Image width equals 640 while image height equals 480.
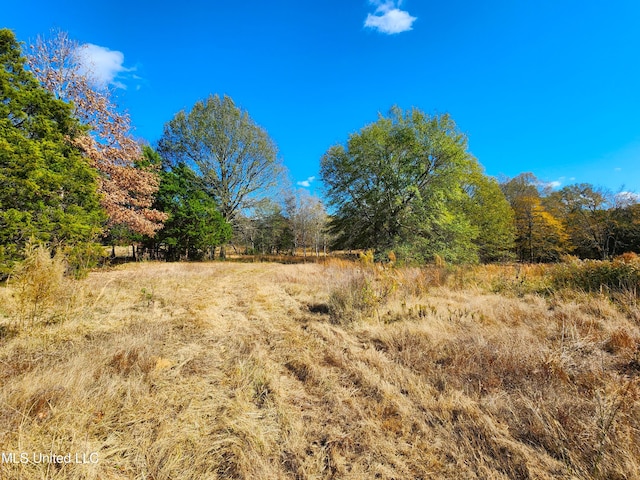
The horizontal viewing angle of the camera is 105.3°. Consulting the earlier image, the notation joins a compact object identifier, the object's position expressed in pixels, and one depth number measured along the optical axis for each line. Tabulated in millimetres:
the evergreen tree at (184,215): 17734
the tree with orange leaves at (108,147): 10656
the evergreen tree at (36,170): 6762
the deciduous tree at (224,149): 19125
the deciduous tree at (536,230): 22281
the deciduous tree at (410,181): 14391
